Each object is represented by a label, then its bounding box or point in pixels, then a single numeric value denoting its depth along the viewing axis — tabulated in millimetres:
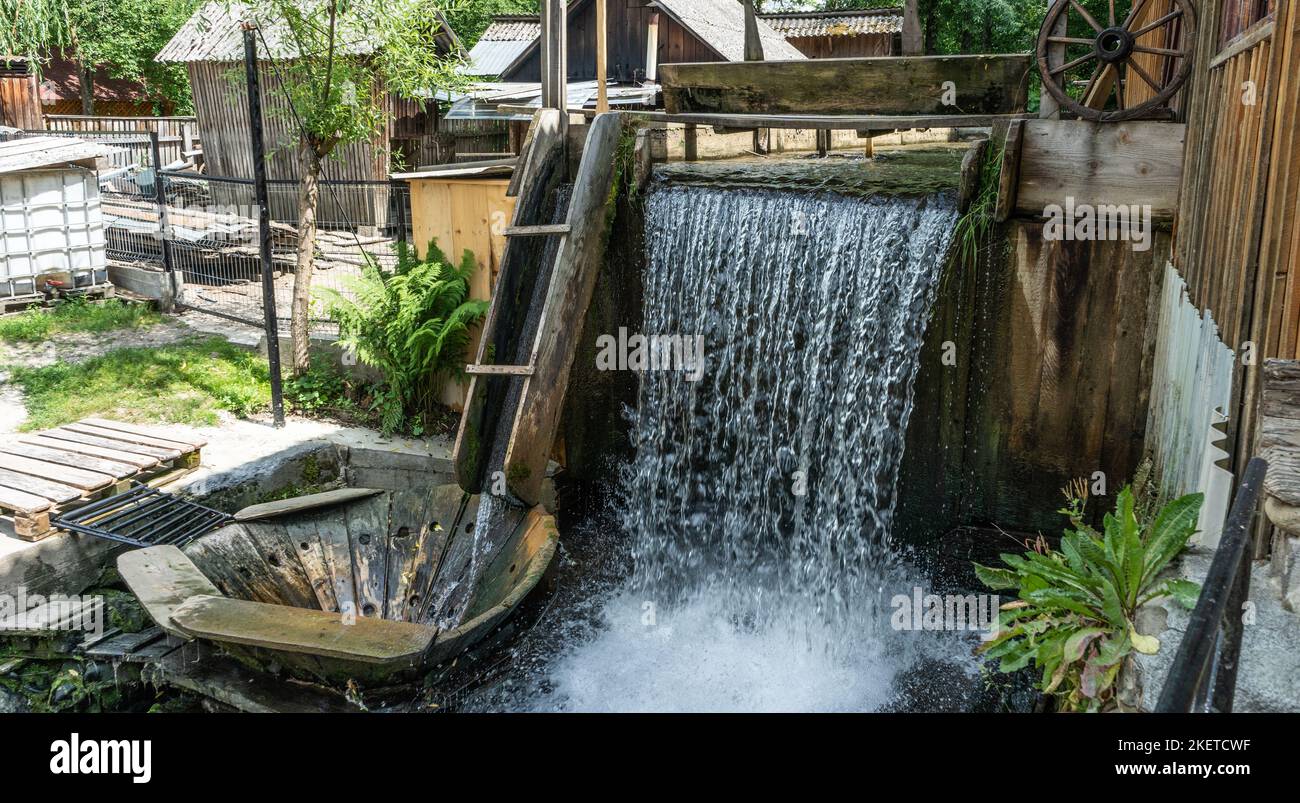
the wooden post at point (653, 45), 17672
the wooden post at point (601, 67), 7164
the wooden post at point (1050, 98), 5730
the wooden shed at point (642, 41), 20000
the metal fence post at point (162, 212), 11875
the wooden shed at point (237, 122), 16156
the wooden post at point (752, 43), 7816
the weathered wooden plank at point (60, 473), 6895
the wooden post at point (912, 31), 7660
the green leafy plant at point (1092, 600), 3604
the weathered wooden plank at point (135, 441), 7492
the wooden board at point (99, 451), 7266
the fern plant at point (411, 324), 8031
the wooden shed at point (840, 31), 25656
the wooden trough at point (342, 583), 4770
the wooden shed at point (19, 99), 18828
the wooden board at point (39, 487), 6691
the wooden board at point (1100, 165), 5410
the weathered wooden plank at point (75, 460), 7121
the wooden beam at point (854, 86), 6090
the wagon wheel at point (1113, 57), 5258
